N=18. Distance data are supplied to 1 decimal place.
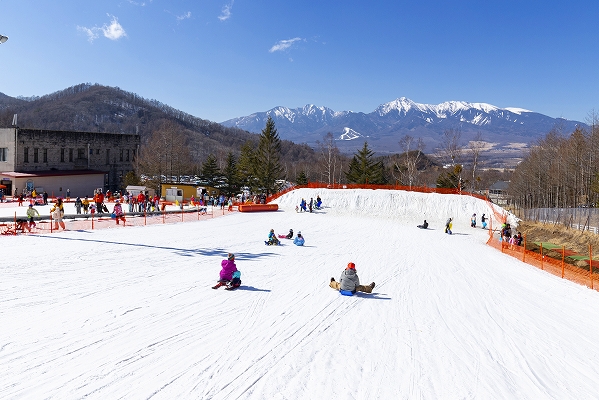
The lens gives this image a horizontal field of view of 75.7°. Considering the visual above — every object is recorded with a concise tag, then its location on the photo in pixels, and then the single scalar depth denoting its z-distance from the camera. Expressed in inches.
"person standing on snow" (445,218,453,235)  1107.5
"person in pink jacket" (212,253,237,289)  406.9
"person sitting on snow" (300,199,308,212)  1414.6
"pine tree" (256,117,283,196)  2240.4
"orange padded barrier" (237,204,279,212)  1318.5
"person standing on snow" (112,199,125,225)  933.8
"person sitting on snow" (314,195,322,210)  1494.8
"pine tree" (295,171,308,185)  2494.7
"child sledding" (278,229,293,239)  824.3
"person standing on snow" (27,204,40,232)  762.5
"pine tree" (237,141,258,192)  2309.3
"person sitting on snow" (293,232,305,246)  756.2
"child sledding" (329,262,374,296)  409.1
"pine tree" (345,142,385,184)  2402.8
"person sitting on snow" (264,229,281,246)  742.5
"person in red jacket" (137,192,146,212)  1188.5
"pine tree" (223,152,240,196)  2346.2
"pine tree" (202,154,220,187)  2293.3
